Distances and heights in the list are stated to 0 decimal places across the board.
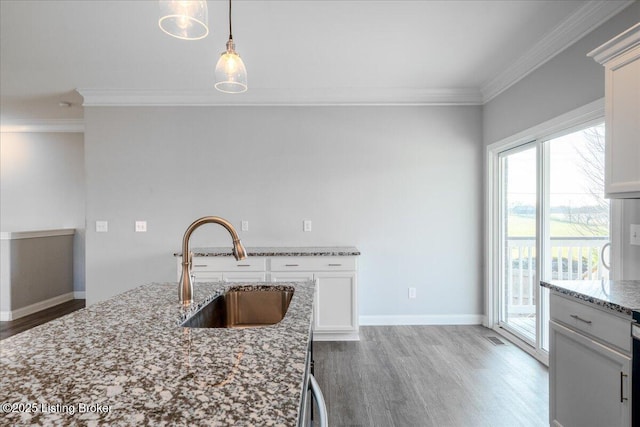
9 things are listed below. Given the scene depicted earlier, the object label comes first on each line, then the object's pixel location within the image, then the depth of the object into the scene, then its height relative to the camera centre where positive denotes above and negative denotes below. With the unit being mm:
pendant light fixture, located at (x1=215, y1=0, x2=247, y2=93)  1680 +739
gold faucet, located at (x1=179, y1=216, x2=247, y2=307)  1306 -208
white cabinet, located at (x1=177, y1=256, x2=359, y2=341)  3270 -614
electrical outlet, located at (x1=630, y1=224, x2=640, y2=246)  1942 -118
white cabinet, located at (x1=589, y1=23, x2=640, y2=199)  1592 +514
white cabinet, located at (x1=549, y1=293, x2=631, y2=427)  1372 -703
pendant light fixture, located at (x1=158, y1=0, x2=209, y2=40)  1232 +763
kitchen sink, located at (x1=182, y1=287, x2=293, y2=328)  1627 -456
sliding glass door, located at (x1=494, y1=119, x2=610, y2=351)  2436 -57
